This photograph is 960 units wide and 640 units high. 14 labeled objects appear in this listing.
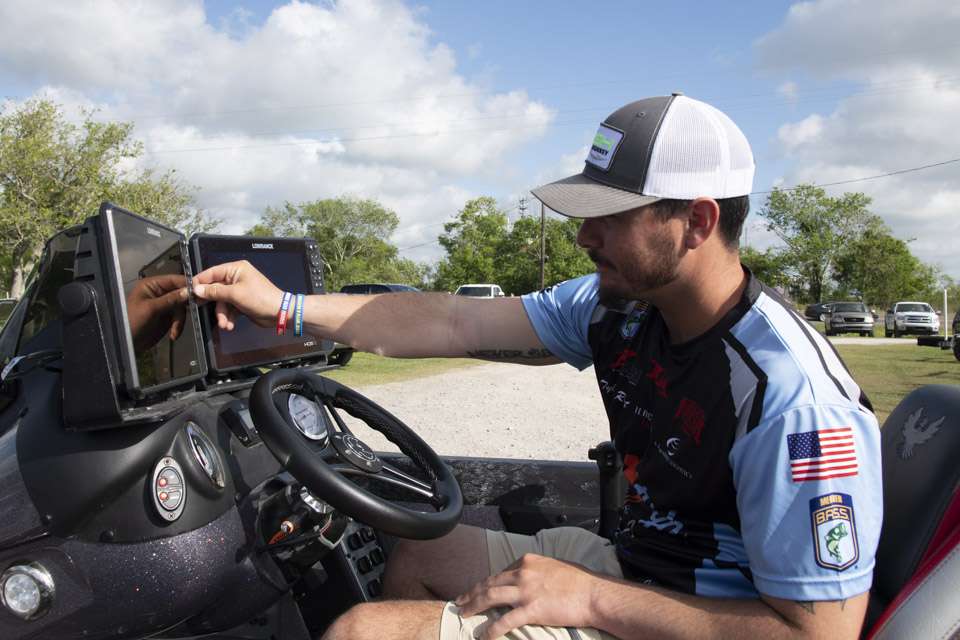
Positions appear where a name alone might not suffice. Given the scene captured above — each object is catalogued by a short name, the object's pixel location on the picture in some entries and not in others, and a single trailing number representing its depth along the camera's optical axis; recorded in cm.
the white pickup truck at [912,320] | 3369
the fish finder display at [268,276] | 237
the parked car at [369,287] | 2953
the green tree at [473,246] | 6019
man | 152
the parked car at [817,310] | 4493
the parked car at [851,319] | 3606
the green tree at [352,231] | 7350
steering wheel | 170
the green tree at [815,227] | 5928
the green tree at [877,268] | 5656
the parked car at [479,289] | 3953
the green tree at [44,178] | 2833
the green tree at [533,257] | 5806
